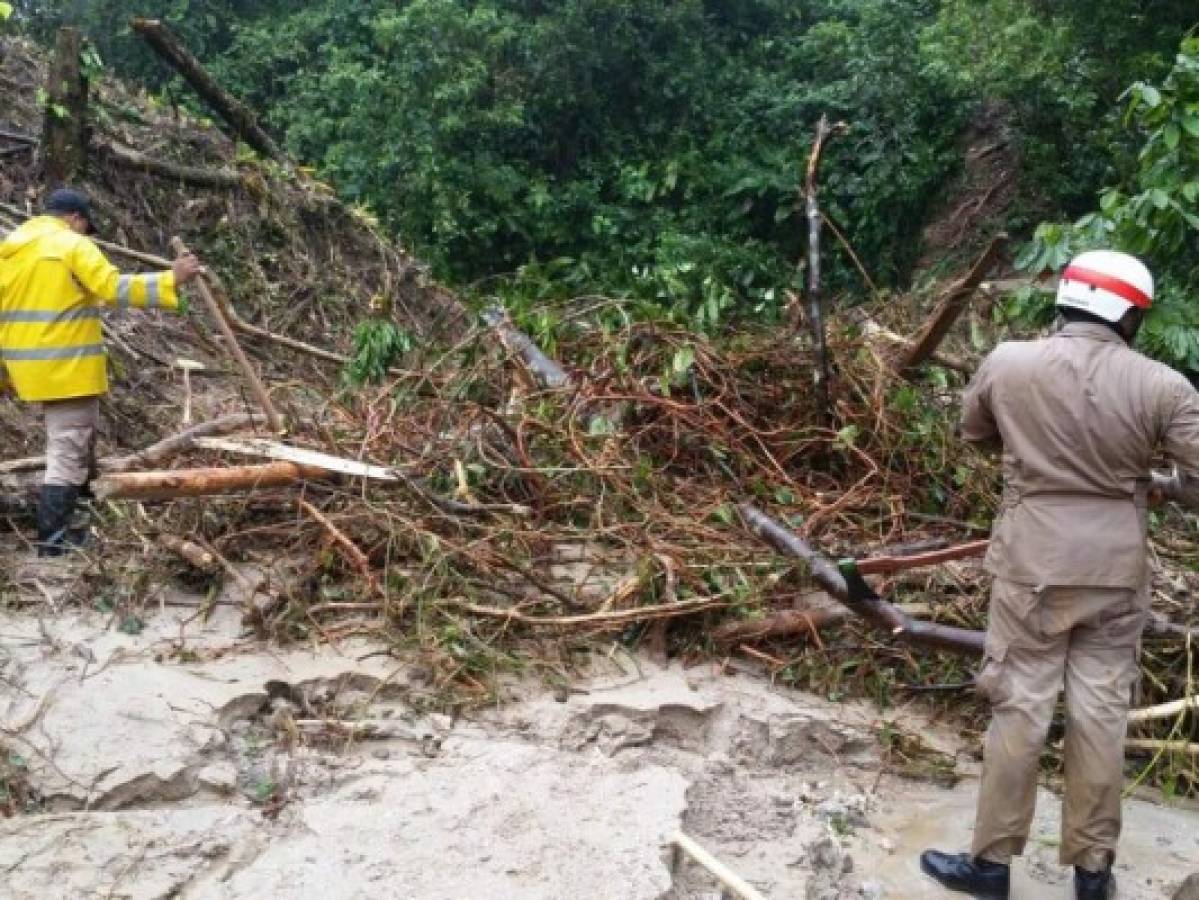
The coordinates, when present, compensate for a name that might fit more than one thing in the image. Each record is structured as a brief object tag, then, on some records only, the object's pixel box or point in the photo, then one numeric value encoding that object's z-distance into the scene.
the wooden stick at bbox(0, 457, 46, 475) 5.36
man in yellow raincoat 4.95
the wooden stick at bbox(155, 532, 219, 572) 4.71
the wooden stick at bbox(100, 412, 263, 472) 5.24
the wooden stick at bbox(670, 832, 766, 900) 3.18
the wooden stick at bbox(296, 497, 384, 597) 4.61
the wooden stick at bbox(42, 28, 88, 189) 7.41
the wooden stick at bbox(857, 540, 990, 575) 4.34
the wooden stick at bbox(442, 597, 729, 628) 4.46
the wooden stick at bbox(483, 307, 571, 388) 5.79
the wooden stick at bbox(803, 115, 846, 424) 5.40
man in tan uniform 3.26
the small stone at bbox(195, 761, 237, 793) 3.65
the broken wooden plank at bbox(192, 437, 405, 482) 4.90
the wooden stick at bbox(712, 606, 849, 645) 4.55
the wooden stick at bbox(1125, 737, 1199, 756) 4.01
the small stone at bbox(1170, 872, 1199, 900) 3.44
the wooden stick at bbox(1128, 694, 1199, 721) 4.05
